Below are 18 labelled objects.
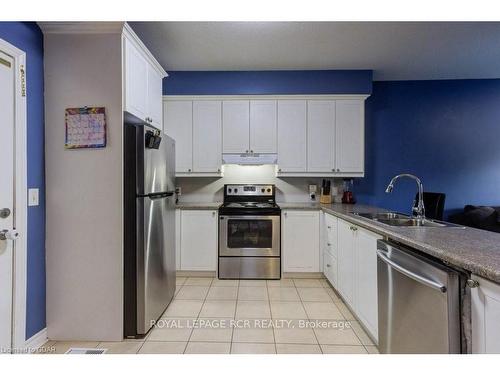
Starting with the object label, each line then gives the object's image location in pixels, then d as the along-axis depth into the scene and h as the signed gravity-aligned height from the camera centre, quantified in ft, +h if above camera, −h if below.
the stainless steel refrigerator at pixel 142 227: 6.65 -1.03
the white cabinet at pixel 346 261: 7.83 -2.22
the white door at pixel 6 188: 5.63 -0.06
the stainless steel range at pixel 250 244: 11.07 -2.30
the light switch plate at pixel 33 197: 6.27 -0.27
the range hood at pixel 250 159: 11.77 +1.12
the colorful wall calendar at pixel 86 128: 6.64 +1.36
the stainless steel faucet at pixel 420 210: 6.96 -0.59
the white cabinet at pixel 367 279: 6.30 -2.24
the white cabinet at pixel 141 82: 6.94 +2.92
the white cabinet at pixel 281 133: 11.75 +2.22
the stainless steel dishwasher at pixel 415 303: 3.81 -1.86
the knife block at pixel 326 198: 12.34 -0.55
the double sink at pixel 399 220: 6.73 -0.88
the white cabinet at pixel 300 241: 11.10 -2.18
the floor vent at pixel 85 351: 6.24 -3.70
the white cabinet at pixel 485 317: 3.26 -1.58
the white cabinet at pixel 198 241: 11.18 -2.21
